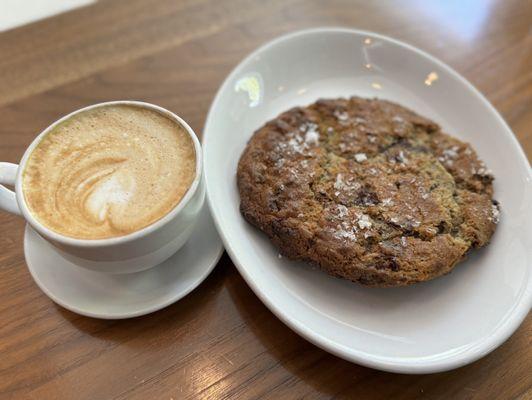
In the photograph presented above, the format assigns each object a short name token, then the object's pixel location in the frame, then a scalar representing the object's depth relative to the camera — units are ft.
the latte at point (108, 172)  0.70
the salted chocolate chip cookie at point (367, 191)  0.77
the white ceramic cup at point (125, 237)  0.66
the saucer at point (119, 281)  0.75
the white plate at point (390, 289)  0.73
